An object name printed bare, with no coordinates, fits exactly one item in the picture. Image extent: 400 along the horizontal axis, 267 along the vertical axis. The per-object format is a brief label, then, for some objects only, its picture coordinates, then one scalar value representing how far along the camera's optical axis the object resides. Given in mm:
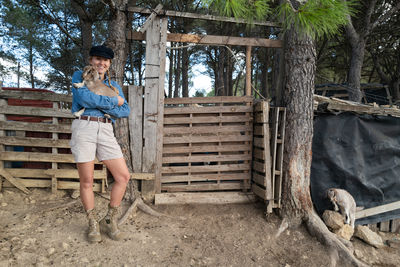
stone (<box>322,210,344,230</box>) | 3330
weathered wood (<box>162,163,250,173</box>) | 3777
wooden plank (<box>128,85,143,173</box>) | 3625
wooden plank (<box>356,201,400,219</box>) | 3775
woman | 2359
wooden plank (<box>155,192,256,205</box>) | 3689
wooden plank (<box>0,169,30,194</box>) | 3594
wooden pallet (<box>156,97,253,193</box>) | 3773
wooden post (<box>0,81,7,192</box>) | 3619
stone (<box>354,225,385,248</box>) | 3479
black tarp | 3775
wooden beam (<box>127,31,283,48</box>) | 3696
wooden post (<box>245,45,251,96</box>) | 3857
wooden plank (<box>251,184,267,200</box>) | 3486
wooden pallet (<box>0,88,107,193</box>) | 3629
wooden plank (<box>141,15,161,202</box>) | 3574
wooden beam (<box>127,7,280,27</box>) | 3504
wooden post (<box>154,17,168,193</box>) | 3584
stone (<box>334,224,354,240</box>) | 3338
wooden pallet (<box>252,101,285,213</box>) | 3477
